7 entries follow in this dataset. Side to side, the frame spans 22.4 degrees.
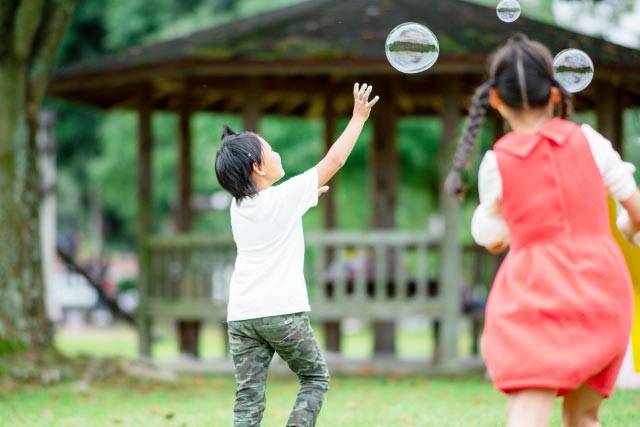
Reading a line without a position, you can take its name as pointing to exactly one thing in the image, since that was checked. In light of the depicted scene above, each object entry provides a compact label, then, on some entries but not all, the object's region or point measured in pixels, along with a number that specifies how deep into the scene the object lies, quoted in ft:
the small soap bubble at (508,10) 30.72
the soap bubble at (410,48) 29.90
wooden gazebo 56.08
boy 23.77
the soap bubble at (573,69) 26.22
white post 97.33
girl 17.09
